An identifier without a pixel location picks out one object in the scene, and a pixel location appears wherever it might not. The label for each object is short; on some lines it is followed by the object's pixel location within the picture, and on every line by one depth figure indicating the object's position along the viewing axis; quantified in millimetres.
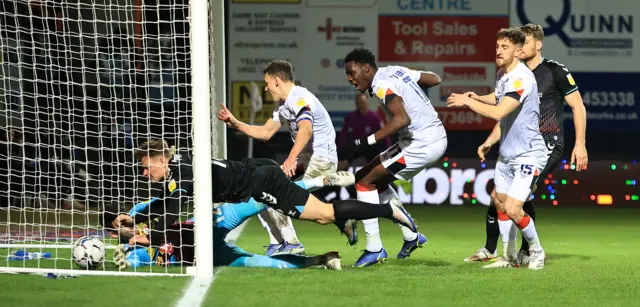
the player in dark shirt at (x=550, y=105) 17000
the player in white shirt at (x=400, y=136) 16469
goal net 14422
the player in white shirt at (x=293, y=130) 17484
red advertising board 34906
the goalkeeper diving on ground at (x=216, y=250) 15641
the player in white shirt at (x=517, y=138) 15758
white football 15477
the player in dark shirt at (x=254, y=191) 15633
